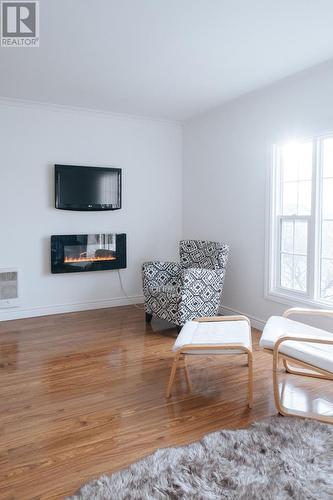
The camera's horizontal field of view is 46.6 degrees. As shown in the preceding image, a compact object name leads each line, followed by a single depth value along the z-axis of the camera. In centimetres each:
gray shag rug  174
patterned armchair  409
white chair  233
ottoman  261
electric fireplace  488
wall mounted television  482
